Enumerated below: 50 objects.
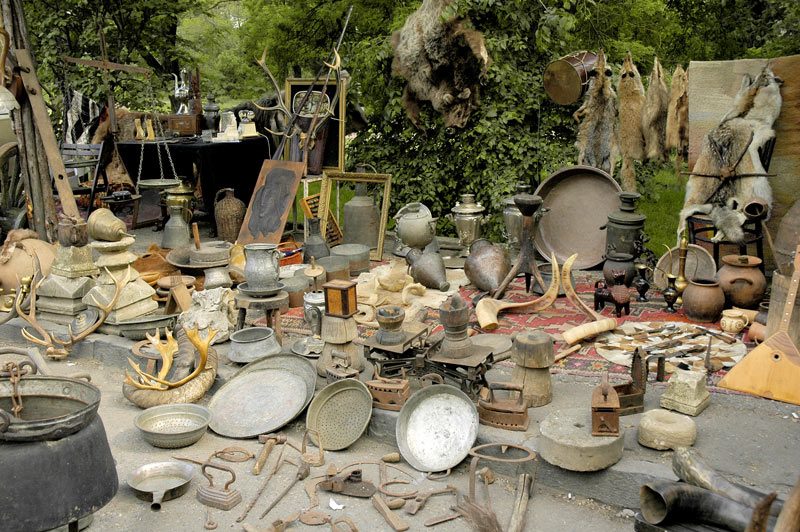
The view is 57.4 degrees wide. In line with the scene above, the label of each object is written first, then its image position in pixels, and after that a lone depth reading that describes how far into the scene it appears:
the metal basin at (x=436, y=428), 4.47
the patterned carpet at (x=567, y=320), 5.40
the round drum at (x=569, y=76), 7.93
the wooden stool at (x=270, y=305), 5.92
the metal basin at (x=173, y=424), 4.73
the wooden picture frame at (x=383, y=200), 8.52
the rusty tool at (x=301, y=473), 4.29
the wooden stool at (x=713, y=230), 6.38
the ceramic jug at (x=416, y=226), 7.68
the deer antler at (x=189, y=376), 5.09
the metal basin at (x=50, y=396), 4.06
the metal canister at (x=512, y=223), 7.48
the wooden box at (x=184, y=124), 10.30
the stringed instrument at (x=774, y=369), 4.66
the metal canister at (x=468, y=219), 7.98
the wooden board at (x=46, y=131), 7.38
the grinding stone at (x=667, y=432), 4.14
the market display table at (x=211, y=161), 9.31
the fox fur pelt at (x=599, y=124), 7.95
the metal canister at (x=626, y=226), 6.92
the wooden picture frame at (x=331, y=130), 9.37
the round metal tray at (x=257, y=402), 4.99
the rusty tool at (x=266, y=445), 4.50
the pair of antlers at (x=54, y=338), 6.16
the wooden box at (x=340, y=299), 5.22
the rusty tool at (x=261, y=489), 4.02
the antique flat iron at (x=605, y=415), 4.09
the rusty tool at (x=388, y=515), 3.87
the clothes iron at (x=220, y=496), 4.10
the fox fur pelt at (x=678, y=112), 7.56
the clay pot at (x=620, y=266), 6.59
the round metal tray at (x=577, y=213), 7.84
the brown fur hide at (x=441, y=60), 8.58
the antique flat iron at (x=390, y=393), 4.84
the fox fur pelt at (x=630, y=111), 7.83
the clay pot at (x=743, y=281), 6.07
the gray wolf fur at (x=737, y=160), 6.46
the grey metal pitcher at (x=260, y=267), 6.00
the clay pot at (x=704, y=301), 6.02
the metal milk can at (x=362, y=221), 8.83
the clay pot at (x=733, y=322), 5.78
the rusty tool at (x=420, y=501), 4.01
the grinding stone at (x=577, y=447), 4.02
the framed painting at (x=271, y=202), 8.44
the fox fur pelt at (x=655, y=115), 7.71
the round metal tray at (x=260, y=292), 5.95
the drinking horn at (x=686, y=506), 3.07
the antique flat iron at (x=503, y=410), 4.48
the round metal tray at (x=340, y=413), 4.79
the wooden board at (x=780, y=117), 6.76
